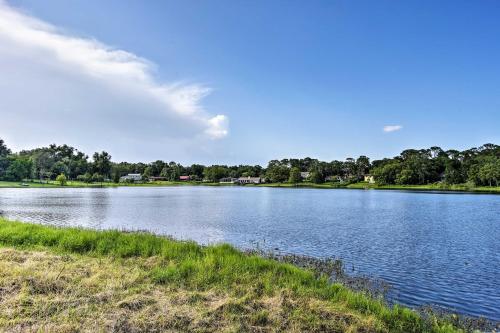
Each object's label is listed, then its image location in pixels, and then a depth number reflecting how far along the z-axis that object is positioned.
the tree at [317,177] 184.38
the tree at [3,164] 130.00
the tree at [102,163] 180.00
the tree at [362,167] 188.00
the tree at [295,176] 188.61
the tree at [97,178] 164.12
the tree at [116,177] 182.88
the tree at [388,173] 152.50
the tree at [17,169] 129.25
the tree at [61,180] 130.12
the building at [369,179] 169.25
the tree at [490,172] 116.56
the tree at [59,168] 160.00
